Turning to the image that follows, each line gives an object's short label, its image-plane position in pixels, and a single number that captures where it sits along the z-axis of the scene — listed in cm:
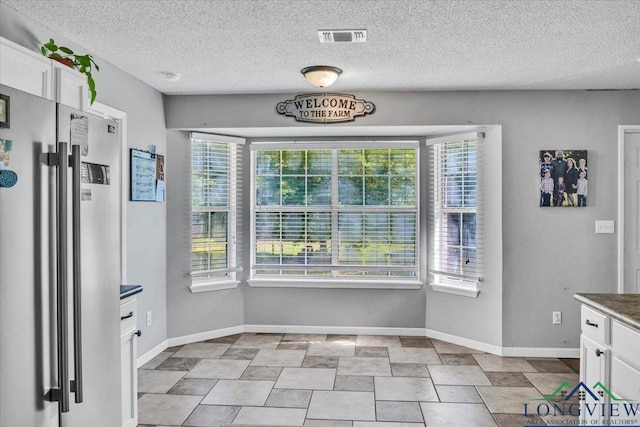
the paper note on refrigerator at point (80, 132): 188
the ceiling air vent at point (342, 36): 295
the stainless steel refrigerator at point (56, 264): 161
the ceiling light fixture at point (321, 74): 372
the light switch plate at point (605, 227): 435
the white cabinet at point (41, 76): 216
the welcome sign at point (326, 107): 458
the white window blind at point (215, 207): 484
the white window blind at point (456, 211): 462
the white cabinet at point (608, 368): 206
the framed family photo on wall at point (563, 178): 435
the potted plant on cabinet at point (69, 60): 266
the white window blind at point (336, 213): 510
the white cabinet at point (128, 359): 261
